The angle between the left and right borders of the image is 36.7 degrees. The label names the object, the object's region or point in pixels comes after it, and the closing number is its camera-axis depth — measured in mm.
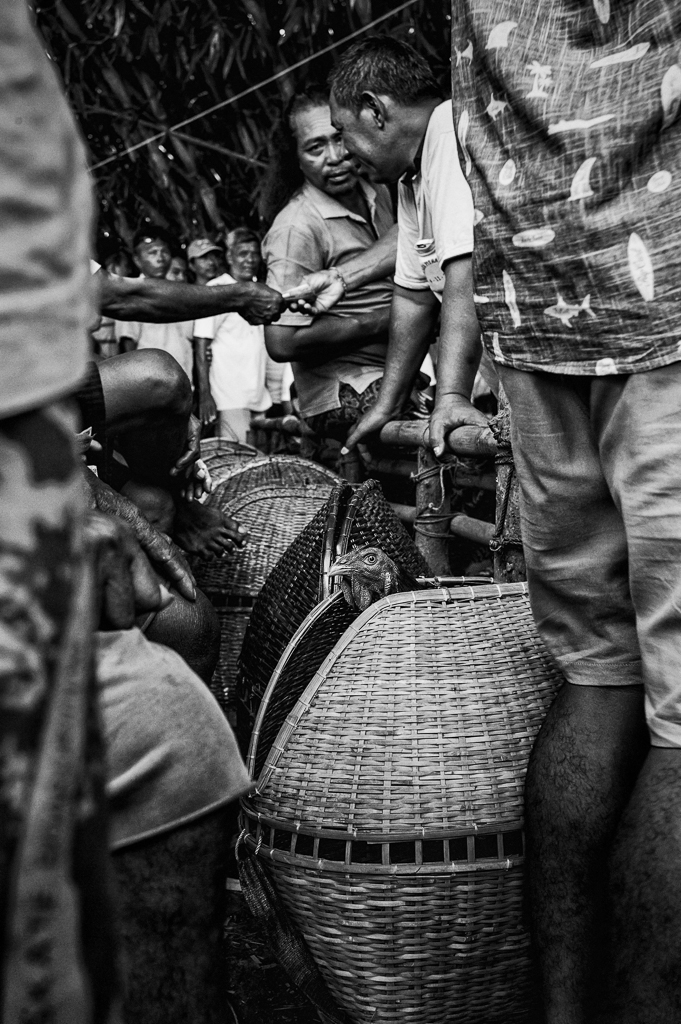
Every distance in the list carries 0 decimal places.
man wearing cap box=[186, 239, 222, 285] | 7730
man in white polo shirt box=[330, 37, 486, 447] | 2486
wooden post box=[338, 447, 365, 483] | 3686
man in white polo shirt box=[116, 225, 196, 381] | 8016
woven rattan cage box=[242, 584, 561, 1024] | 1521
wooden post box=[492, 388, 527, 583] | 2125
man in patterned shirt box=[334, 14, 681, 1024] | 1199
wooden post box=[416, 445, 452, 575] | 2883
